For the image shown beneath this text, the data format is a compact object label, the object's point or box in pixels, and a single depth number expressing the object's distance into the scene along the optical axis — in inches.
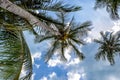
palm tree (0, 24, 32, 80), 151.2
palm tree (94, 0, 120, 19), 415.0
